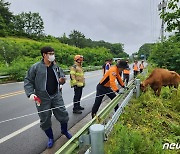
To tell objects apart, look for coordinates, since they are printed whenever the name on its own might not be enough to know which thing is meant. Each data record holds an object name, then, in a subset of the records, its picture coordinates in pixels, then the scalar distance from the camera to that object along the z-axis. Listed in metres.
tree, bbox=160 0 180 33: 4.47
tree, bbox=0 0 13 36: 43.05
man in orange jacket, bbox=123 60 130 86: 9.33
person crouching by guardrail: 3.60
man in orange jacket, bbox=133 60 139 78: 12.19
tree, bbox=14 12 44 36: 57.45
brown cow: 5.35
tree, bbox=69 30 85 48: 61.24
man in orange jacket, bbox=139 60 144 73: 13.98
